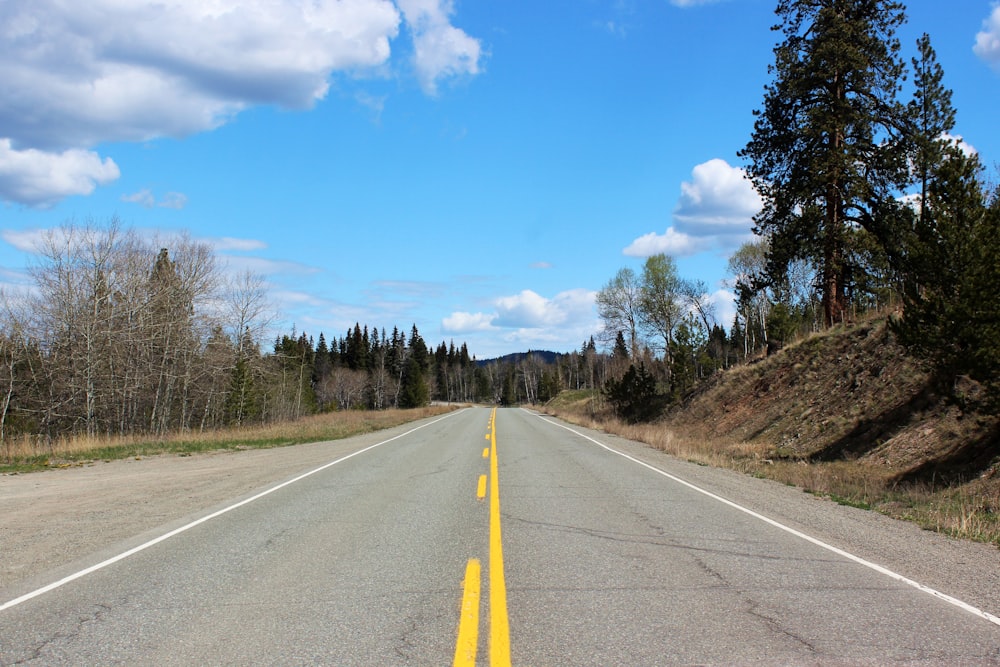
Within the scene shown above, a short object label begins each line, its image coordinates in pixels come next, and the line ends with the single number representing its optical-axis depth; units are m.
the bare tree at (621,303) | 67.25
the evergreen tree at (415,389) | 107.75
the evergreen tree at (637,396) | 44.31
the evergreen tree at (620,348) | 87.66
